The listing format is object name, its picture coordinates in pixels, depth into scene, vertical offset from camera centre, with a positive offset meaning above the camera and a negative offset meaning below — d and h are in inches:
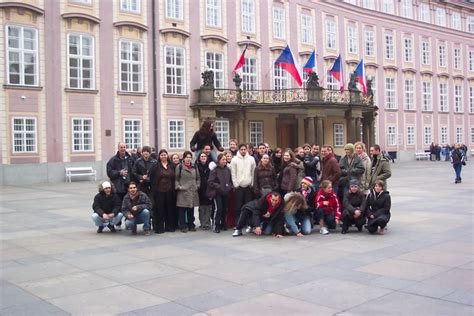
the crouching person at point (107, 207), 430.3 -38.3
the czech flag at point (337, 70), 1279.5 +193.8
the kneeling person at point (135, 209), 423.5 -39.1
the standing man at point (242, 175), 446.0 -16.3
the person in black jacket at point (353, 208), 414.9 -41.5
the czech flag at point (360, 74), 1396.4 +199.5
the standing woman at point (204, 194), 450.0 -30.9
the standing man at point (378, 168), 436.5 -12.7
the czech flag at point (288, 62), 1153.4 +192.5
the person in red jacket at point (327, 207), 425.7 -41.2
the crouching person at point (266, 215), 414.6 -45.2
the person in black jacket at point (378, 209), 406.0 -42.6
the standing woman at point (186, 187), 437.7 -23.9
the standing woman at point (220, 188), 439.8 -25.5
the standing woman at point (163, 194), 437.4 -29.4
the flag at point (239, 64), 1222.6 +203.3
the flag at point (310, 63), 1224.2 +200.0
